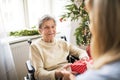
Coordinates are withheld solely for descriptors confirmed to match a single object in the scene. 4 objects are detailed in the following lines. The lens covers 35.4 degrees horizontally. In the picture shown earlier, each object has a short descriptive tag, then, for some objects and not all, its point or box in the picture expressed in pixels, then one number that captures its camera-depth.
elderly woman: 1.95
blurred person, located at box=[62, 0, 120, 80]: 0.60
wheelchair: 1.87
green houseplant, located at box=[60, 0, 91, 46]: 2.23
